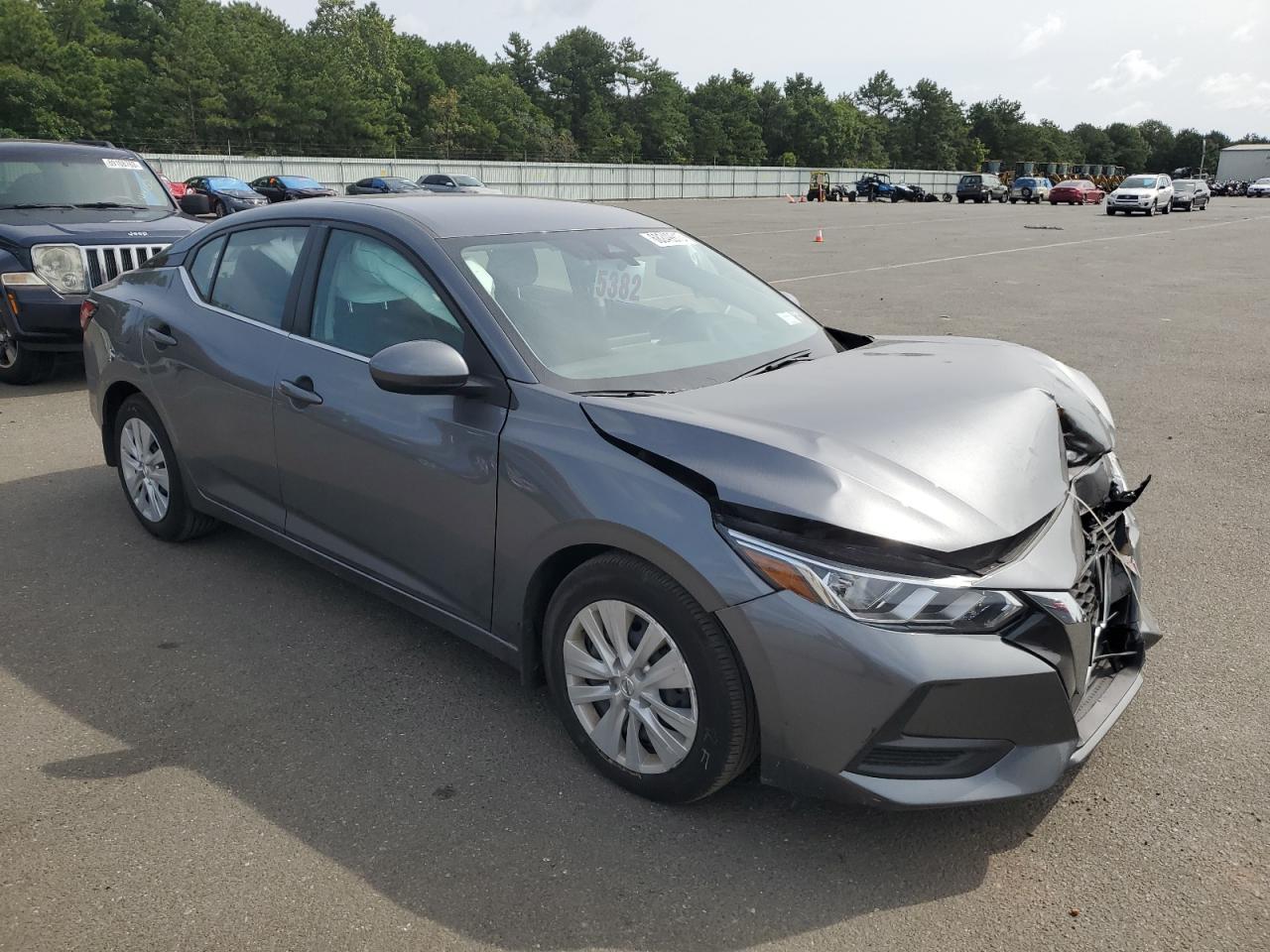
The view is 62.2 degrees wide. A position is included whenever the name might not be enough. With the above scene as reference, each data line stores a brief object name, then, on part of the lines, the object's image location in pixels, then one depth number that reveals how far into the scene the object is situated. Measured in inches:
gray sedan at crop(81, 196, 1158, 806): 101.7
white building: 3420.3
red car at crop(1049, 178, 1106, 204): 2271.2
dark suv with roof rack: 325.1
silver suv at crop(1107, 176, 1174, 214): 1734.7
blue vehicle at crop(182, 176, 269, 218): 1144.6
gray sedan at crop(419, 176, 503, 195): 1552.7
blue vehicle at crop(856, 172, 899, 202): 2503.7
